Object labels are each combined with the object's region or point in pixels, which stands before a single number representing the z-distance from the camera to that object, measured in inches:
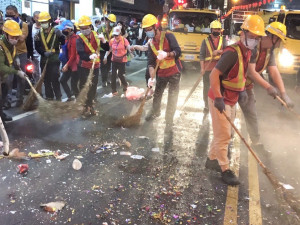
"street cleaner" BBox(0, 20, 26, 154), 223.1
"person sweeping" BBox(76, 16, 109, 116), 253.4
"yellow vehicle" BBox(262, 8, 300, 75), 441.4
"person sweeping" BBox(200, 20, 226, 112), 268.7
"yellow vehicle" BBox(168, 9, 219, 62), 507.5
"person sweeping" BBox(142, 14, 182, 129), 229.5
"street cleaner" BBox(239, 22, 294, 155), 184.4
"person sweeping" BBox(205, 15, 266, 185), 149.4
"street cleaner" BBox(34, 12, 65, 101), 281.3
